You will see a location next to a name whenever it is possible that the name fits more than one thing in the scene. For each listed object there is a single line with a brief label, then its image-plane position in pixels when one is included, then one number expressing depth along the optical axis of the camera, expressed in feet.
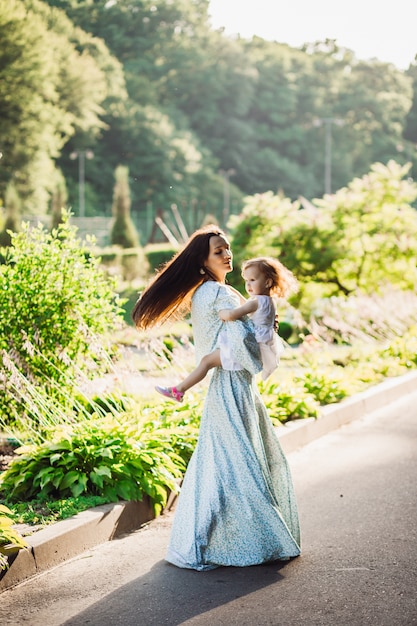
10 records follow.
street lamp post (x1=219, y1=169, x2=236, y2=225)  400.76
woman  29.54
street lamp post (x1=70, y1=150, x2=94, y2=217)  334.17
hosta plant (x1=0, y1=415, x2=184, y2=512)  35.01
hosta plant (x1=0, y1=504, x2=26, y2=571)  27.81
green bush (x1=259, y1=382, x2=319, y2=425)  52.10
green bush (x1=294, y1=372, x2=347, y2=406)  59.62
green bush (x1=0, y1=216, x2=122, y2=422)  44.74
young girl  30.11
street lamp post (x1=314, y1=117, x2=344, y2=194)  418.26
